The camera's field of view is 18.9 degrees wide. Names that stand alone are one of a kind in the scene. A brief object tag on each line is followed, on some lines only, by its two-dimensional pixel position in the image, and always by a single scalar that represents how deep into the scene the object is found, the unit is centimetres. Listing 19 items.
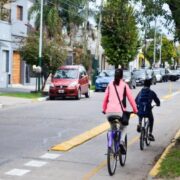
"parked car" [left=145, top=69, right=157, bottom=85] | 5312
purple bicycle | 945
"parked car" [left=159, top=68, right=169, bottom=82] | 6429
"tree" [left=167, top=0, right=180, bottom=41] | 1174
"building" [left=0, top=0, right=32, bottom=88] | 3897
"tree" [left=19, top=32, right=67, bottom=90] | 3253
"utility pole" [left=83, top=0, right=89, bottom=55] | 4812
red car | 2941
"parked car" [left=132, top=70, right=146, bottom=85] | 4981
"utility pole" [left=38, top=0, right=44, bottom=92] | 3186
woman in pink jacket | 973
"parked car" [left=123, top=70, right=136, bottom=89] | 4131
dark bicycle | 1240
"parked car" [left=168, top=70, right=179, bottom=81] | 6762
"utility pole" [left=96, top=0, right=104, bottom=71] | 4878
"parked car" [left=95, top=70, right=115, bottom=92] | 3838
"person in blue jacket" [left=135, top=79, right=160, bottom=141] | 1241
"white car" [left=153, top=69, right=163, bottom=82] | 5998
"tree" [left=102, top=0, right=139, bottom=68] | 5441
